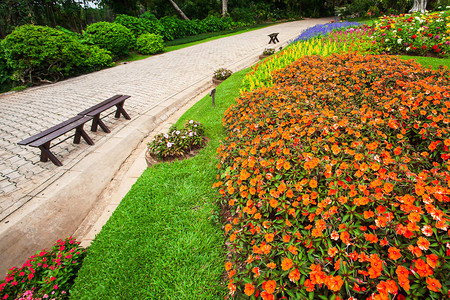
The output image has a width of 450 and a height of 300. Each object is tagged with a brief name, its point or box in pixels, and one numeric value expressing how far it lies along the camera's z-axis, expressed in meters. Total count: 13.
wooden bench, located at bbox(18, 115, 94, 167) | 3.58
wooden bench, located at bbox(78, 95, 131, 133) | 4.56
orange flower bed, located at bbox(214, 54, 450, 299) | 1.34
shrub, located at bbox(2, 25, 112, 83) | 7.61
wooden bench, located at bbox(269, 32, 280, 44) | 11.04
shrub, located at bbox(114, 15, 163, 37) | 13.01
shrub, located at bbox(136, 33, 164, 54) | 12.55
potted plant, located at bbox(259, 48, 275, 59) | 8.75
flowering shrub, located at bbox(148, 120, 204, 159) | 3.67
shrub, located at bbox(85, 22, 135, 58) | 10.72
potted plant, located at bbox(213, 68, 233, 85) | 7.11
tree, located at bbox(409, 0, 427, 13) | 13.66
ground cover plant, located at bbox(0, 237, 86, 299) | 2.29
